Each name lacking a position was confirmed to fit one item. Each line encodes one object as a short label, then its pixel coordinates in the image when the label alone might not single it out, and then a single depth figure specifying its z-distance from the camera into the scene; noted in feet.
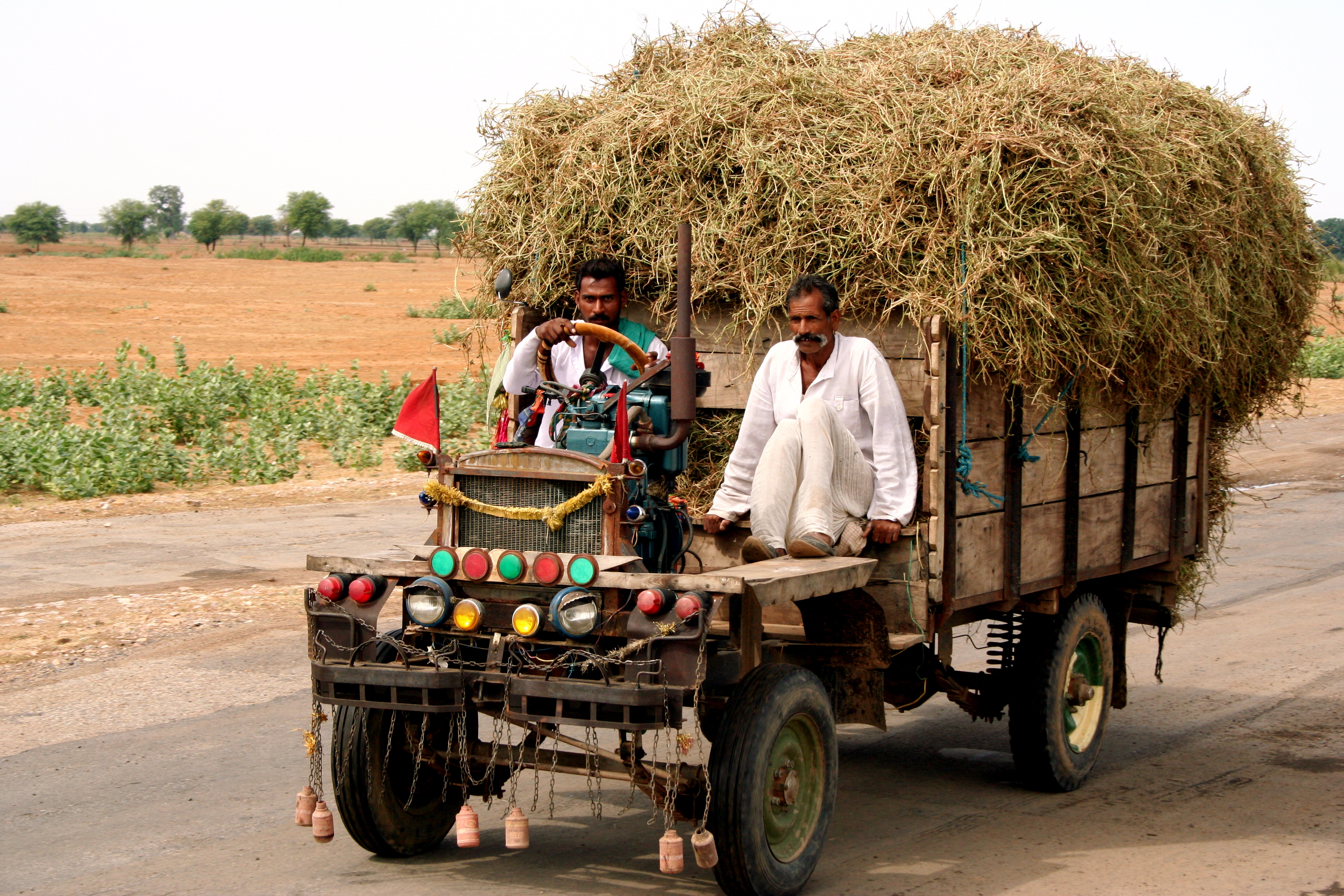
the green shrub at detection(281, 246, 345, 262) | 239.30
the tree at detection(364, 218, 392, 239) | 435.12
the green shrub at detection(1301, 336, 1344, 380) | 105.81
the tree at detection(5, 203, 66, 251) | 297.12
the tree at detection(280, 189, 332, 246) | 347.97
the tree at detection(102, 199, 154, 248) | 303.89
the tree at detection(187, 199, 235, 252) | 304.91
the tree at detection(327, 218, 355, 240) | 401.08
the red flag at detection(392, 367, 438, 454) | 16.28
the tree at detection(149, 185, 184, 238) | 398.42
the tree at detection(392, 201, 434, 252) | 337.93
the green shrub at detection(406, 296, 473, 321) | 128.88
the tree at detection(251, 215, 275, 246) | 421.18
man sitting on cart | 17.52
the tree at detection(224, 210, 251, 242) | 333.21
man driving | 19.93
